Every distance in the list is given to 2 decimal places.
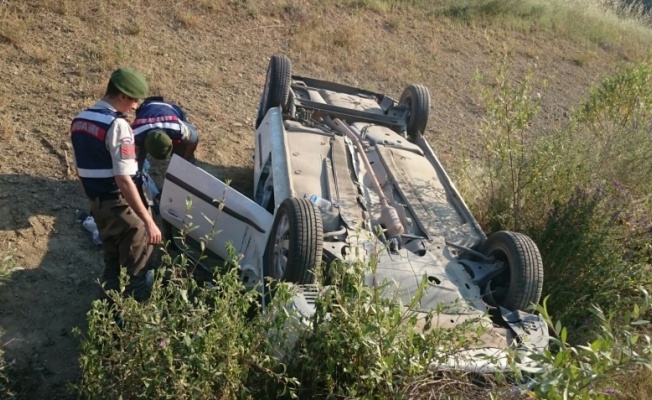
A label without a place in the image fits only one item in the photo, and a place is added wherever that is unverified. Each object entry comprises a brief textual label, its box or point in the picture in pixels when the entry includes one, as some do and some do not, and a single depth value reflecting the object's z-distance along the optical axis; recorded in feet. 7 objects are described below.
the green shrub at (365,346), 10.42
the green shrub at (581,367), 8.35
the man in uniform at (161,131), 17.30
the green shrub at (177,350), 10.22
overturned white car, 14.35
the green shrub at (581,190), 17.10
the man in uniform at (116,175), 13.56
